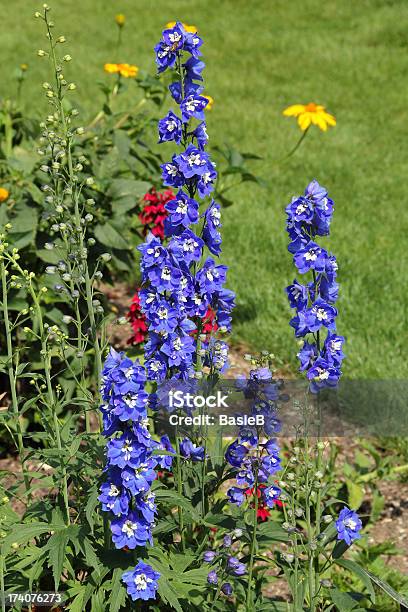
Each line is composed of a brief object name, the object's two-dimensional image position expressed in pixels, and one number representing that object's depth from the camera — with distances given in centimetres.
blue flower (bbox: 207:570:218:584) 240
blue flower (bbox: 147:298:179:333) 249
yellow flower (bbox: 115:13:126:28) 584
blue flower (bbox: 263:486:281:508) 283
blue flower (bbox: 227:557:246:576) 238
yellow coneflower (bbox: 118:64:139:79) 541
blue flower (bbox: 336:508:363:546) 256
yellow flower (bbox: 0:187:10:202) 427
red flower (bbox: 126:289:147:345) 395
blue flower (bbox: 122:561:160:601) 237
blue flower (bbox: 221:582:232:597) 254
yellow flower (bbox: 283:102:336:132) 563
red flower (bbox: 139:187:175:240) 429
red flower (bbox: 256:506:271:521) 312
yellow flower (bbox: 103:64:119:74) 544
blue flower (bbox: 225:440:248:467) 277
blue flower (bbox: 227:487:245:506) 283
